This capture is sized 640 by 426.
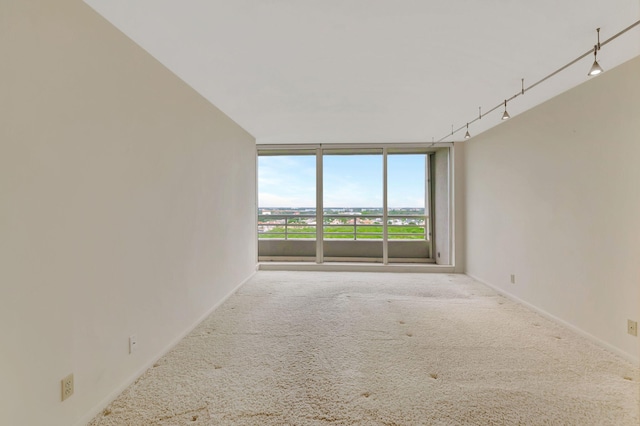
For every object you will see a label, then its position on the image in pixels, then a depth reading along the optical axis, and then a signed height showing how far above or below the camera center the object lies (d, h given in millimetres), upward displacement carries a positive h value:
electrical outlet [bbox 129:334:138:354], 1830 -873
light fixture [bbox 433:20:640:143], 1665 +1083
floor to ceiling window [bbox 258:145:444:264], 5113 +206
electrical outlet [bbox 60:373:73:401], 1373 -874
